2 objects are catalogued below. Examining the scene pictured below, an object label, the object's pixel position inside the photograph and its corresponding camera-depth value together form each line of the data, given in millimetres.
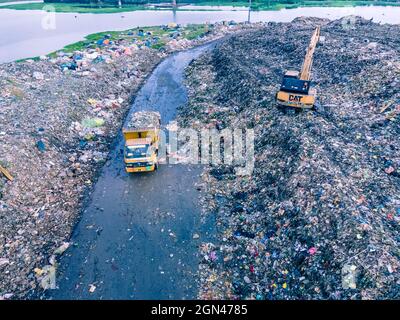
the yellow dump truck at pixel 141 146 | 14266
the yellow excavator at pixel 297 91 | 15672
